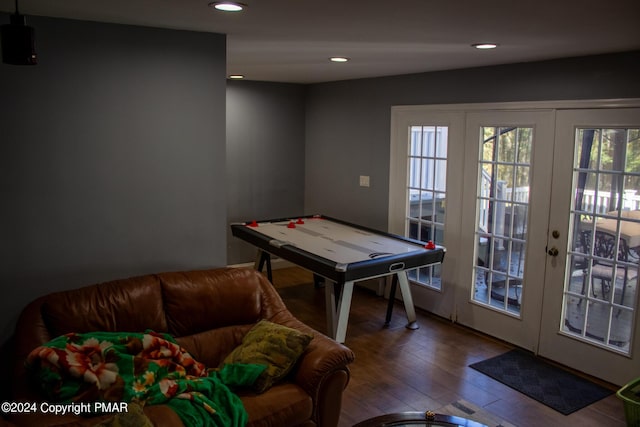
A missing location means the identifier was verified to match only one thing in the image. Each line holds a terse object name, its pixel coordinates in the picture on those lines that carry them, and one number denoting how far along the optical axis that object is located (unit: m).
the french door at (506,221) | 4.06
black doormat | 3.47
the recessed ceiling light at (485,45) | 3.15
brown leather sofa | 2.52
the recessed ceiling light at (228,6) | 2.20
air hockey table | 3.99
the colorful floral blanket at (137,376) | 2.34
